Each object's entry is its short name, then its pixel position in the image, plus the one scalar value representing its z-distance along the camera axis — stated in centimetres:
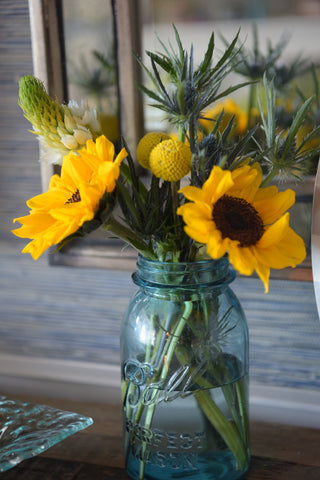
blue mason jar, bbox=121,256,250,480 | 49
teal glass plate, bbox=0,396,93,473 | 52
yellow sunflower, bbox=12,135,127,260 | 39
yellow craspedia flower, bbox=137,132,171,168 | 45
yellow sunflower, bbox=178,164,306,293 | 39
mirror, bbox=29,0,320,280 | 56
